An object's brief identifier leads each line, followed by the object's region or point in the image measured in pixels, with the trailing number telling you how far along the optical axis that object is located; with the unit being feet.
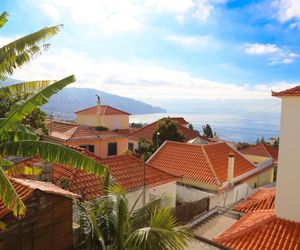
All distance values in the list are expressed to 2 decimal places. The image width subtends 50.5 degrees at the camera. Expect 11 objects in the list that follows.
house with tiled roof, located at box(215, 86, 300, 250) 37.63
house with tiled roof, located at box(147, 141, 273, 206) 76.79
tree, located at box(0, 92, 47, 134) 89.04
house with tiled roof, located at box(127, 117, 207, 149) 150.39
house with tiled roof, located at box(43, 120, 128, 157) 103.04
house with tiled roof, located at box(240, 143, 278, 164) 121.31
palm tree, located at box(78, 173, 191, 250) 25.07
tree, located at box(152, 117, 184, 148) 127.65
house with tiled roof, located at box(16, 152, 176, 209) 53.11
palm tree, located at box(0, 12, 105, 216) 22.27
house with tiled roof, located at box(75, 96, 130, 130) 160.72
